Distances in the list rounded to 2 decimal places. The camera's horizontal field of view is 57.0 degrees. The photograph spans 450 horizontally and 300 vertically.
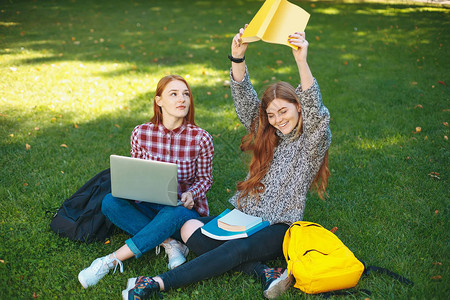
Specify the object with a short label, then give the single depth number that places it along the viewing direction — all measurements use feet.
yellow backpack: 7.99
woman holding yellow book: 8.36
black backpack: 10.23
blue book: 8.97
